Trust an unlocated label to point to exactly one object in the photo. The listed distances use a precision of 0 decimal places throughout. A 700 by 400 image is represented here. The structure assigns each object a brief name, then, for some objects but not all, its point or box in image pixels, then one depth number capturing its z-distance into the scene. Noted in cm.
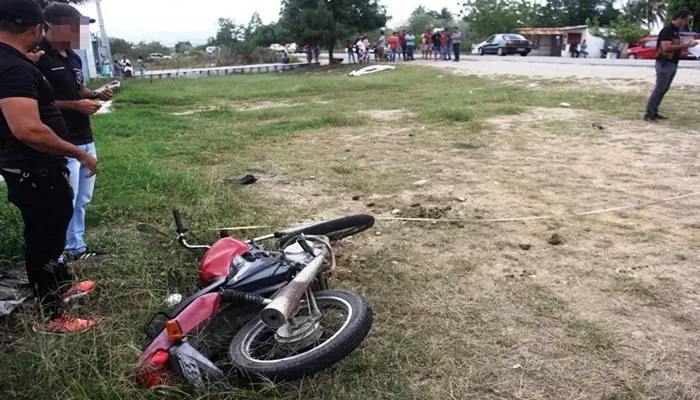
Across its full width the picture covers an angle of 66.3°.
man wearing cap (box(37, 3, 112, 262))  303
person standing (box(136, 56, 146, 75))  3069
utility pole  2436
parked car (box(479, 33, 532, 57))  3017
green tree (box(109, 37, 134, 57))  5449
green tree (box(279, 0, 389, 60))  2775
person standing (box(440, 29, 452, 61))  2728
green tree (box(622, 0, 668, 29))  4647
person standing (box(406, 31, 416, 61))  2866
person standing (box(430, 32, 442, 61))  2758
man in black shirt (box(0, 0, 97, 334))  224
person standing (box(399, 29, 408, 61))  2928
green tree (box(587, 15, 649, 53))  3331
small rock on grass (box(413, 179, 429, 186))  519
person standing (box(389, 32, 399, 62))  2851
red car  2432
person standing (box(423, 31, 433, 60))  2878
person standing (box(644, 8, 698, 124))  722
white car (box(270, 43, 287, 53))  4447
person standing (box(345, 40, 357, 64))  3016
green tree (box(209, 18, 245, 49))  5712
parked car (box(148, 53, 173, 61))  4679
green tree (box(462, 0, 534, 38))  4831
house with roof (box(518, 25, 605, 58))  4203
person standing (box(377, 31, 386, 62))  3023
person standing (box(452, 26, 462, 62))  2577
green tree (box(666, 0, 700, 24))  2854
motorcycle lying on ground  215
